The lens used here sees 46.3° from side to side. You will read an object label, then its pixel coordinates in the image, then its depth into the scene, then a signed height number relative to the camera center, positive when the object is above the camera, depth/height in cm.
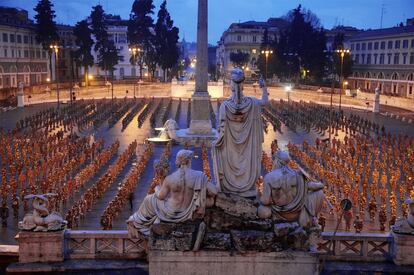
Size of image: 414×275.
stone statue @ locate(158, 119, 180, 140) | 3228 -447
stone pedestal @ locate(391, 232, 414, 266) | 834 -310
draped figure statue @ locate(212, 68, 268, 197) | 803 -134
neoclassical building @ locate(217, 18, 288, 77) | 11056 +615
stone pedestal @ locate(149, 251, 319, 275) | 758 -308
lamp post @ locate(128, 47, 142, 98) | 6919 +158
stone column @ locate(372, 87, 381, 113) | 5231 -395
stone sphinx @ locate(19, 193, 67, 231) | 828 -267
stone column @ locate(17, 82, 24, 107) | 5450 -394
